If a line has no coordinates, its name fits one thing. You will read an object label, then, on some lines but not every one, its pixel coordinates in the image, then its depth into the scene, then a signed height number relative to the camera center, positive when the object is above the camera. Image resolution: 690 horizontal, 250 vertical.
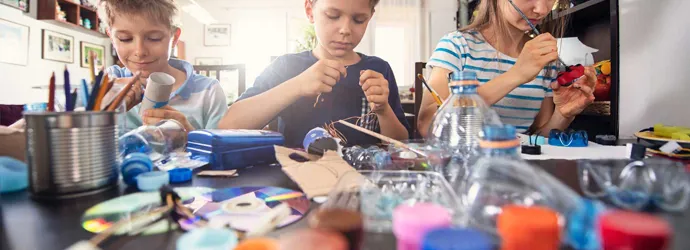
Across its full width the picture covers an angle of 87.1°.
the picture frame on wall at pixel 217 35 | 4.66 +1.13
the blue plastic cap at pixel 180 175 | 0.48 -0.07
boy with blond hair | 1.01 +0.25
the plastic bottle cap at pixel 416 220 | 0.20 -0.06
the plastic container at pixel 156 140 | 0.59 -0.03
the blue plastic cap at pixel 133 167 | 0.46 -0.06
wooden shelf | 2.77 +0.89
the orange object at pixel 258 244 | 0.19 -0.07
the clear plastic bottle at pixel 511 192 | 0.23 -0.05
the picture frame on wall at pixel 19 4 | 2.50 +0.84
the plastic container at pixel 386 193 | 0.30 -0.07
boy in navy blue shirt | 0.92 +0.09
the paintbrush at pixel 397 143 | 0.61 -0.03
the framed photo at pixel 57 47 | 2.89 +0.63
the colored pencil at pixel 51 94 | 0.42 +0.03
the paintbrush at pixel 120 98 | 0.44 +0.03
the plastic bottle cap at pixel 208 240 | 0.22 -0.07
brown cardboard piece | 0.42 -0.06
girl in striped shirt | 1.02 +0.17
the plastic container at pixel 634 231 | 0.18 -0.06
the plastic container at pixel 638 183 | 0.31 -0.06
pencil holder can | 0.38 -0.03
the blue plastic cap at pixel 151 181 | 0.43 -0.07
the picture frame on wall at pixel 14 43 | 2.49 +0.57
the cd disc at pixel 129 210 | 0.30 -0.09
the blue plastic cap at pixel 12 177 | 0.42 -0.06
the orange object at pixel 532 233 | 0.20 -0.06
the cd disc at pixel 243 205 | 0.33 -0.09
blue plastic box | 0.56 -0.04
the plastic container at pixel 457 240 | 0.17 -0.06
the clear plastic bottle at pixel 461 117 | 0.52 +0.01
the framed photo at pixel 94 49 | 3.27 +0.67
